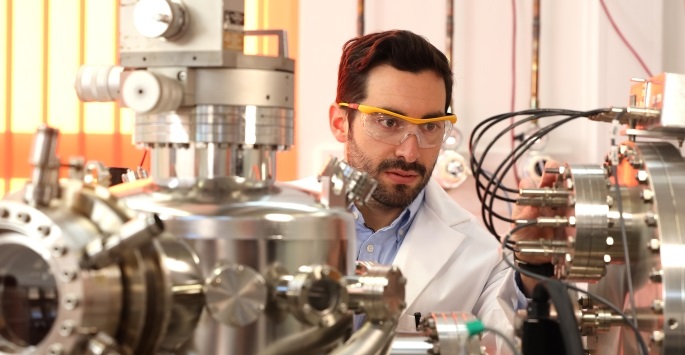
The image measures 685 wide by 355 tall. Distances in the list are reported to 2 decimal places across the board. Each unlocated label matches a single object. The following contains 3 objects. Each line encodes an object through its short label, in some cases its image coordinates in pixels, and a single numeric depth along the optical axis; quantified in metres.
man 1.82
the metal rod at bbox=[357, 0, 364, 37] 2.84
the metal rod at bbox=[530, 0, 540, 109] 2.86
